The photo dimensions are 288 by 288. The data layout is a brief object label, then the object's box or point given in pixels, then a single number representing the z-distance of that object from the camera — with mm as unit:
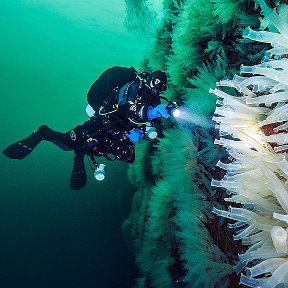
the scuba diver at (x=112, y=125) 3891
